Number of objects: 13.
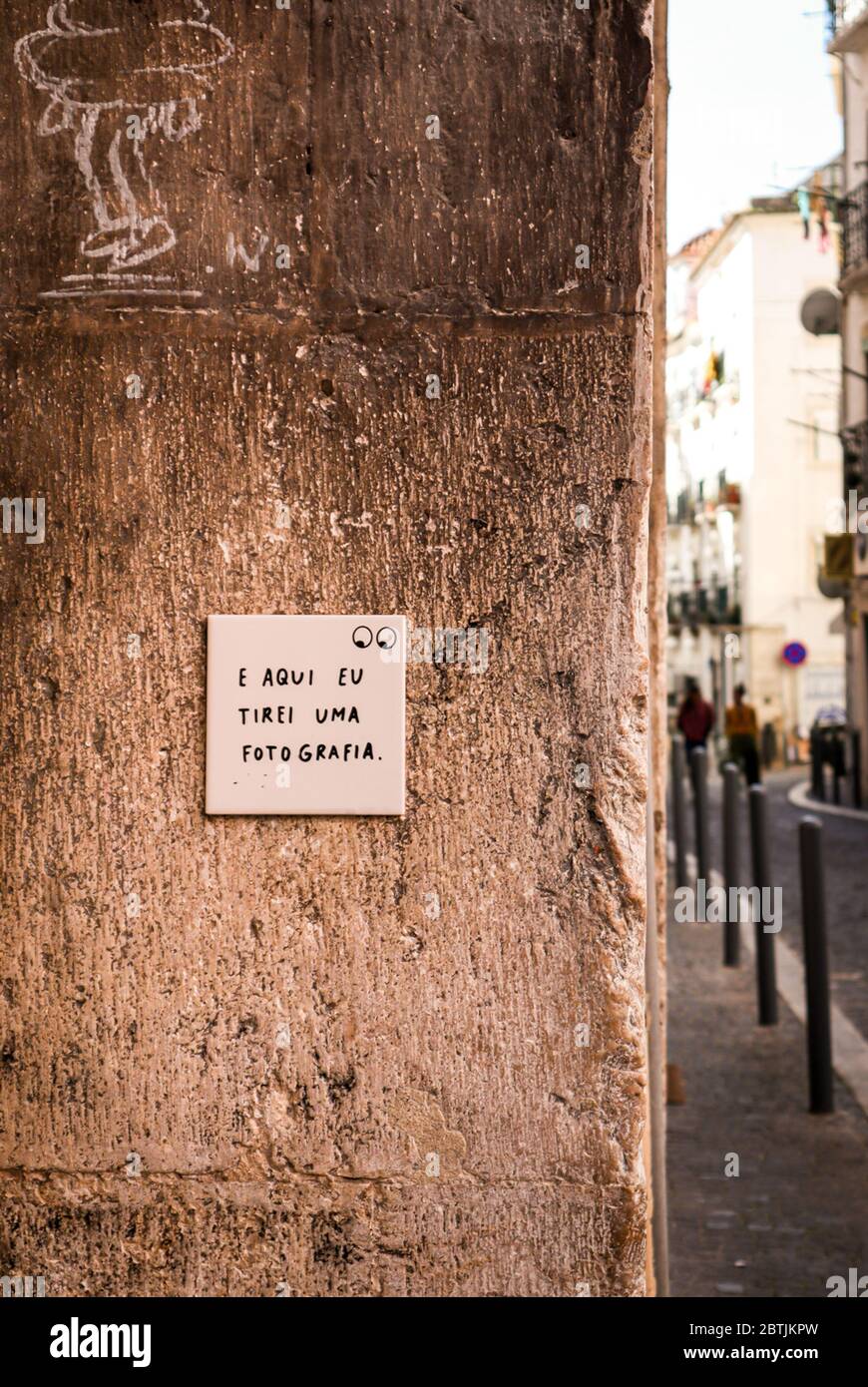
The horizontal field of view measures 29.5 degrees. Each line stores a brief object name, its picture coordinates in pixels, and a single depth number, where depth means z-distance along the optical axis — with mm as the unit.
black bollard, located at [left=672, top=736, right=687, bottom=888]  11633
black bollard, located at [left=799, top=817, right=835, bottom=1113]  5812
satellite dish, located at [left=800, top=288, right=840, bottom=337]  28203
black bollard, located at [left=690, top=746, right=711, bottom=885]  10461
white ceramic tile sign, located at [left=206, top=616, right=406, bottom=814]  2342
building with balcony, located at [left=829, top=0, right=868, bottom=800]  26422
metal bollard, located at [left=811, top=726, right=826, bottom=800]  24094
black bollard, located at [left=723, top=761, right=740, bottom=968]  8781
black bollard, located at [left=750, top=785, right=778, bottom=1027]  7293
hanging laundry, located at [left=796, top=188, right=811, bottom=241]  25047
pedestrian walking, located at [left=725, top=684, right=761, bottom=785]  22250
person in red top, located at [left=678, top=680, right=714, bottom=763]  23234
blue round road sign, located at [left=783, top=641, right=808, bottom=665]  36031
